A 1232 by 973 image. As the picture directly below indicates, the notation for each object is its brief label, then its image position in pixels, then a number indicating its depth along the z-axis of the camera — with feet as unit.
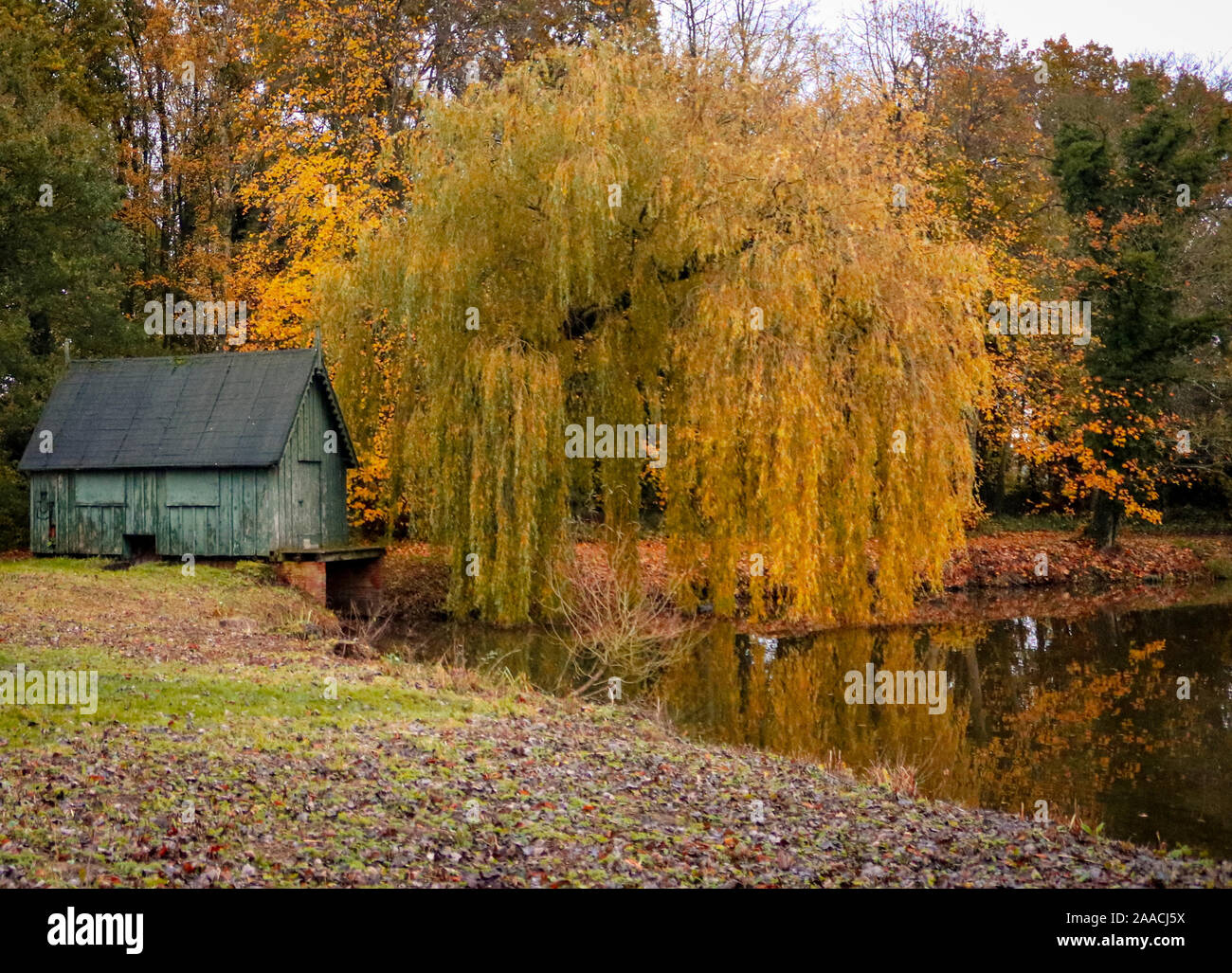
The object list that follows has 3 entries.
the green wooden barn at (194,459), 72.02
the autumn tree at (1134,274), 96.53
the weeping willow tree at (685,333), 55.77
